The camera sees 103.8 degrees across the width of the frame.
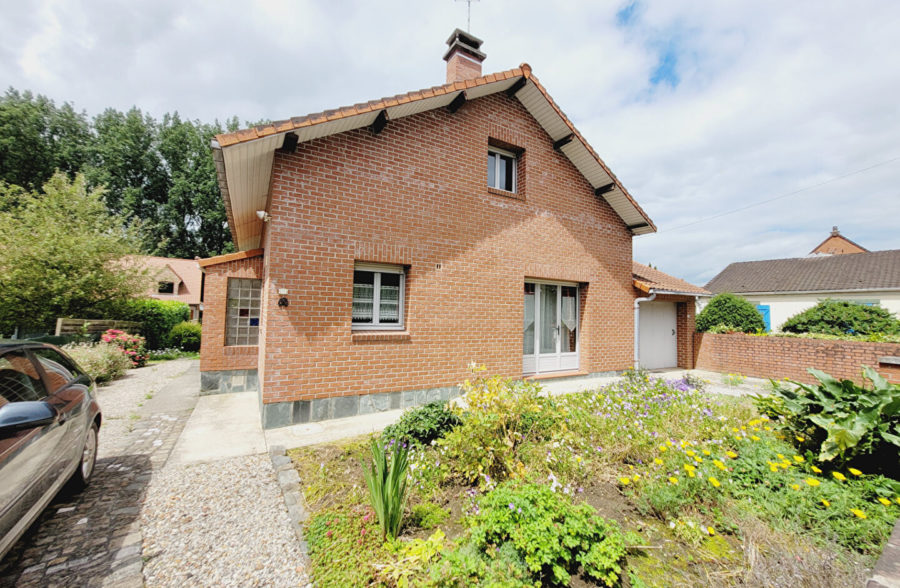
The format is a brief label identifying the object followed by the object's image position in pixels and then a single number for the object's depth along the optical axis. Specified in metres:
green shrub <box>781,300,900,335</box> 10.77
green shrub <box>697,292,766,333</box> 11.91
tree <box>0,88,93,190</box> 25.92
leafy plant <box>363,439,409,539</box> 2.66
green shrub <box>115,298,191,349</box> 16.72
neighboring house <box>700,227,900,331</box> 18.36
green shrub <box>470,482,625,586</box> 2.19
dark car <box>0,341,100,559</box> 2.28
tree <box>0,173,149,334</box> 12.07
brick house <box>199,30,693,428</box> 5.61
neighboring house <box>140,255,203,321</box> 27.17
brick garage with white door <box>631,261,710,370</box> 11.20
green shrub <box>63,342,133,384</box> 9.20
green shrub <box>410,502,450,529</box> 2.91
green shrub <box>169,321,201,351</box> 17.03
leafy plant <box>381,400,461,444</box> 4.23
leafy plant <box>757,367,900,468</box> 3.24
